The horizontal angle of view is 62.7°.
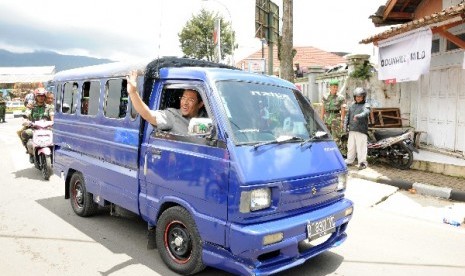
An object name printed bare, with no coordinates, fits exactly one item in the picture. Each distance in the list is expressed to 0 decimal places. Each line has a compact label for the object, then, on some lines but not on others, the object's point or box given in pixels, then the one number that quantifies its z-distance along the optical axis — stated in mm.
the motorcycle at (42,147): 8391
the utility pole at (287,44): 11562
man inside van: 3877
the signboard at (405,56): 8656
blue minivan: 3246
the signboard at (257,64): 11765
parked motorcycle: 8992
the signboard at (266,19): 10531
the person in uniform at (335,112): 10273
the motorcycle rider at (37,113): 9312
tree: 41500
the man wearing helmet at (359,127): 9086
